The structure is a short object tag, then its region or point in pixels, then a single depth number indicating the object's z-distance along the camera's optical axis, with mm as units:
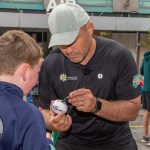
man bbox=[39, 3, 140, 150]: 2891
